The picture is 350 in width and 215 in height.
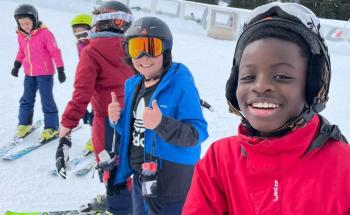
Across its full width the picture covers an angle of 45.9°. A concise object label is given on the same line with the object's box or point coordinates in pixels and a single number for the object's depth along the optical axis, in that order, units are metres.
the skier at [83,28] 5.65
